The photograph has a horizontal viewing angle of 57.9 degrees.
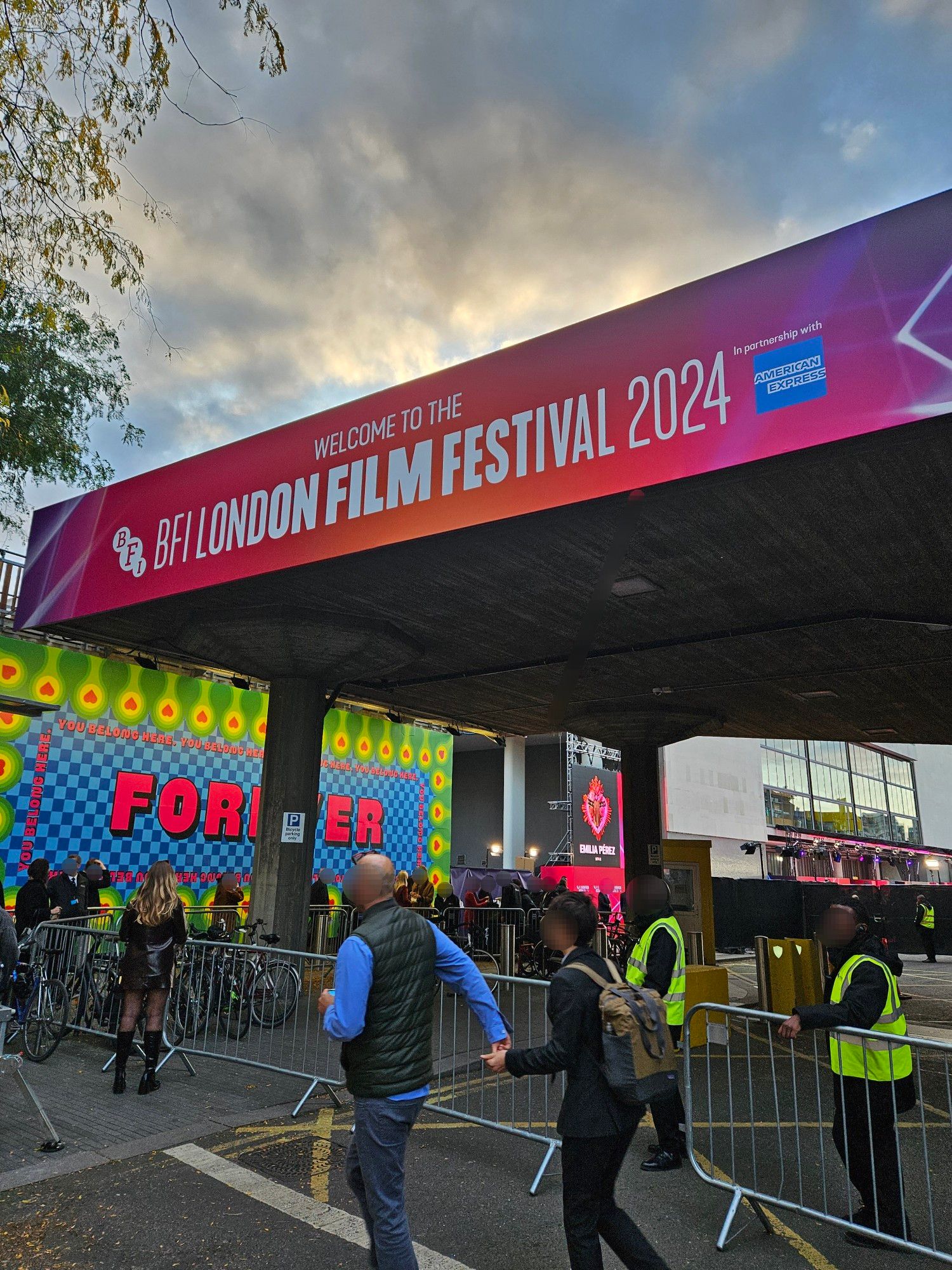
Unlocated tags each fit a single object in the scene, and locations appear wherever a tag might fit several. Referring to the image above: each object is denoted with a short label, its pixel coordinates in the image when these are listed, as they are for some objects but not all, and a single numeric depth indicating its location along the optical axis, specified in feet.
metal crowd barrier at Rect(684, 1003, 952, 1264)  13.64
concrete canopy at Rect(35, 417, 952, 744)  24.86
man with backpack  10.58
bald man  10.53
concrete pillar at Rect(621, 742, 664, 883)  58.59
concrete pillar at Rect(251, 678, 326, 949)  39.88
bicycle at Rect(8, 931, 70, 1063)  25.77
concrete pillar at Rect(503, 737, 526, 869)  109.19
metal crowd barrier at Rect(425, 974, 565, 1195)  18.02
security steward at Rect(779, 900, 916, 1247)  13.64
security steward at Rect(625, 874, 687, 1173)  17.25
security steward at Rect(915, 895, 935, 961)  71.26
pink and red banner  19.45
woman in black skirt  22.09
